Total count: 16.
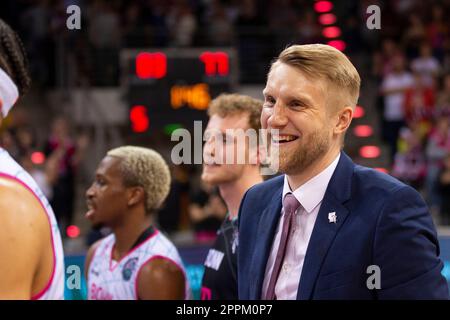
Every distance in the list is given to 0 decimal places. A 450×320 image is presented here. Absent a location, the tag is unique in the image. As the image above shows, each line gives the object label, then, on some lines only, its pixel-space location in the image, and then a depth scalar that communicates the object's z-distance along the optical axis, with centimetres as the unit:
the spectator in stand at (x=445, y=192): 849
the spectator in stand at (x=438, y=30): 1071
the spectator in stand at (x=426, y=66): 1005
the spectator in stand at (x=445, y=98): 927
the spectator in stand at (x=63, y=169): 868
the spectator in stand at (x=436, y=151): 880
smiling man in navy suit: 247
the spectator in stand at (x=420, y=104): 947
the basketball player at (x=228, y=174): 367
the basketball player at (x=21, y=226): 193
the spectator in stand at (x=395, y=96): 971
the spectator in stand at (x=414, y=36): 1059
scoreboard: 875
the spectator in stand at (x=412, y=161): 902
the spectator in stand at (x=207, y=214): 810
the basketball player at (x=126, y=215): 401
